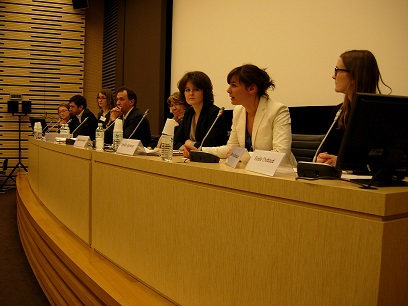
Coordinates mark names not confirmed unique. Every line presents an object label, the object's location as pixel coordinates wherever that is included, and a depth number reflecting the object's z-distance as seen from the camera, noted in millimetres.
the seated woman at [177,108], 3908
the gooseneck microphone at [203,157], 1665
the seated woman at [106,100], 5316
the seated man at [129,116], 3891
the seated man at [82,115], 5059
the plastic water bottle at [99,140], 2638
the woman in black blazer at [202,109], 2979
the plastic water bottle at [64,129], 4715
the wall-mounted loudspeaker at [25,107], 7695
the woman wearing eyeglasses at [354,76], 2072
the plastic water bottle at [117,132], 2613
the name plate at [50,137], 4086
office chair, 2965
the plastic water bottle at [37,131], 5073
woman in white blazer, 2371
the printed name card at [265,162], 1192
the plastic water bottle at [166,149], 1799
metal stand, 7532
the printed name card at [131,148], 1999
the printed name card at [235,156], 1467
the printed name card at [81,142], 2786
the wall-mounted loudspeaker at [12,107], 7638
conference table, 919
